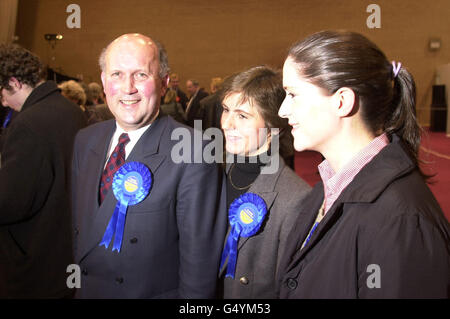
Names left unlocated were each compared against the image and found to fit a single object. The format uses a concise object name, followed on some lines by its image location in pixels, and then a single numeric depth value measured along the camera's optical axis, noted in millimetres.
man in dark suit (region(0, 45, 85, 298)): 1854
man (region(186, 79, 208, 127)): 6382
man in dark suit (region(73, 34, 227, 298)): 1363
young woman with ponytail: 875
